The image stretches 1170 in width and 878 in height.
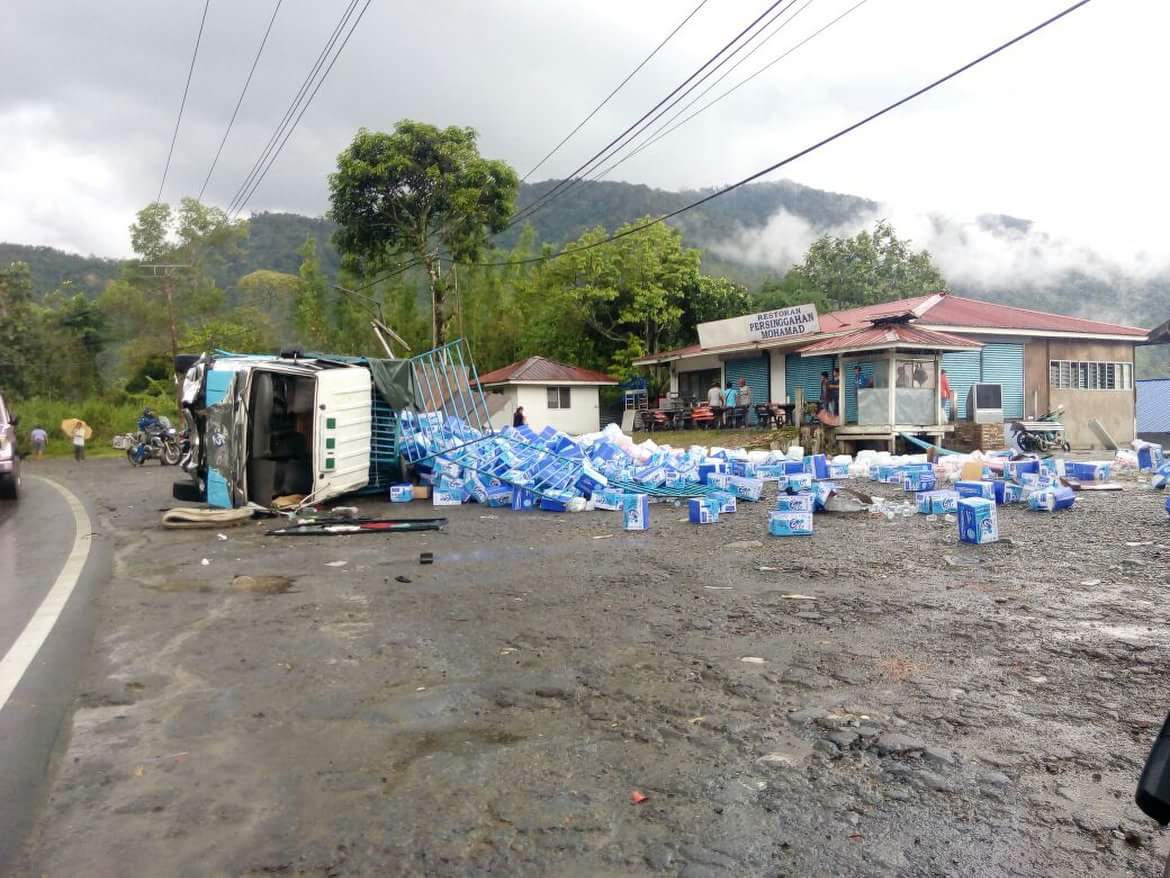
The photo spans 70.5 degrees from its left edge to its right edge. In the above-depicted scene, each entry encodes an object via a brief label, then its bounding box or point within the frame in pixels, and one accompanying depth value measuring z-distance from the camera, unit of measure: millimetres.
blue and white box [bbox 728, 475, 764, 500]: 12320
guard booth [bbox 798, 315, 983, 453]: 21797
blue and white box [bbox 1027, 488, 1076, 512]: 10297
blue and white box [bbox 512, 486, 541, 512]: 12352
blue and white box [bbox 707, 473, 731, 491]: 12680
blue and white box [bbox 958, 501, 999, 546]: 8164
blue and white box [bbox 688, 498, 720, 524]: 10305
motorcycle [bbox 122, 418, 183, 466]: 25797
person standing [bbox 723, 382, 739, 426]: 27562
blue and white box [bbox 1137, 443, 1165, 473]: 15273
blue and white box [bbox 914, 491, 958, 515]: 10297
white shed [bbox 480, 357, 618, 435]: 37688
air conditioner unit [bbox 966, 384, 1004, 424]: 23938
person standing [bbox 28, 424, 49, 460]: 32562
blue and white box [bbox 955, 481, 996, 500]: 10344
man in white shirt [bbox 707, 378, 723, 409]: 28391
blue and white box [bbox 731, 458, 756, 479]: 13150
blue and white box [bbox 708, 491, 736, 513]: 11221
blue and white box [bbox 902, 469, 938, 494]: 12719
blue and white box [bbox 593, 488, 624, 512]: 11961
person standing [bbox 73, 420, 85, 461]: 30969
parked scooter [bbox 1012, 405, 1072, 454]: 21281
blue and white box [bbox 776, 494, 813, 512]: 9539
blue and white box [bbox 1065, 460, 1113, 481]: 13273
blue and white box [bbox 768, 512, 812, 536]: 9117
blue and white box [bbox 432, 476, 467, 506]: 13000
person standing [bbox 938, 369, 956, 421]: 23547
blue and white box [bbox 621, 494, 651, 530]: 9914
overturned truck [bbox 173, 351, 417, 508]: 11266
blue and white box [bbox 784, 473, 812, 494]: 11870
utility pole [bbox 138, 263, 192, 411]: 43719
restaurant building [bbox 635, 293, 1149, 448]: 22156
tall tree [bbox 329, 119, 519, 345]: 30312
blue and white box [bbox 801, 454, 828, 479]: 15039
